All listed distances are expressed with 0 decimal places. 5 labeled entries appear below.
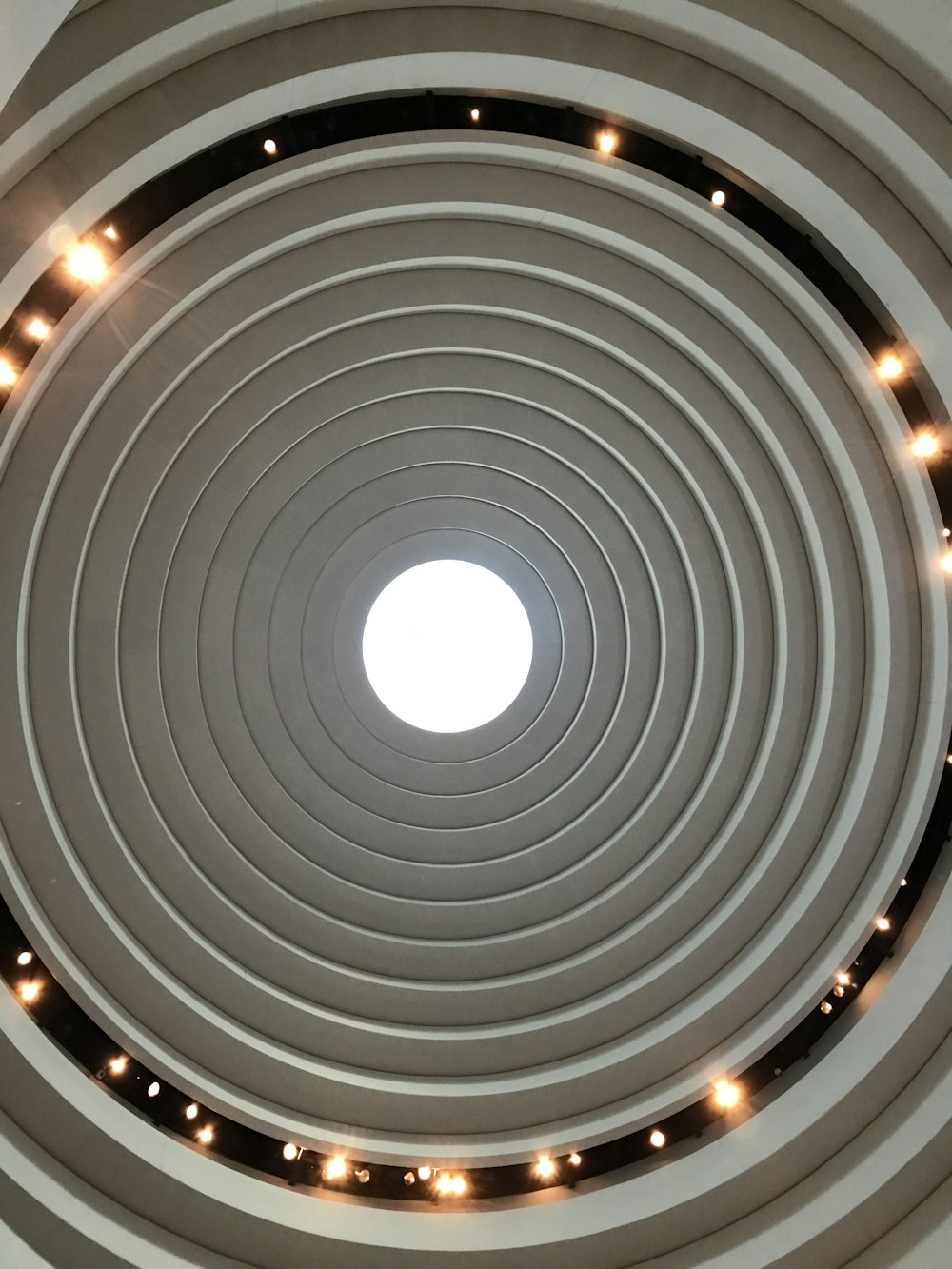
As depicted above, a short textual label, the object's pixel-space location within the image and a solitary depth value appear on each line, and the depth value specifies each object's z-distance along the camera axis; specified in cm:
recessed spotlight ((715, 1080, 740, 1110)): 1280
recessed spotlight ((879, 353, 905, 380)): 1174
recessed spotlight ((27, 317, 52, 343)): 1077
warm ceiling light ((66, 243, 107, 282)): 1068
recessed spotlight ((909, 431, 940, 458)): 1179
